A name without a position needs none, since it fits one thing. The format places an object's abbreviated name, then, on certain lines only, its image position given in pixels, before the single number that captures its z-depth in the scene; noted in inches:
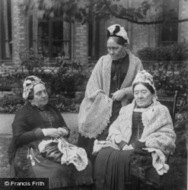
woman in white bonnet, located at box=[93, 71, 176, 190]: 104.8
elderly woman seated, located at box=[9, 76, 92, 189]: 109.3
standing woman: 113.6
